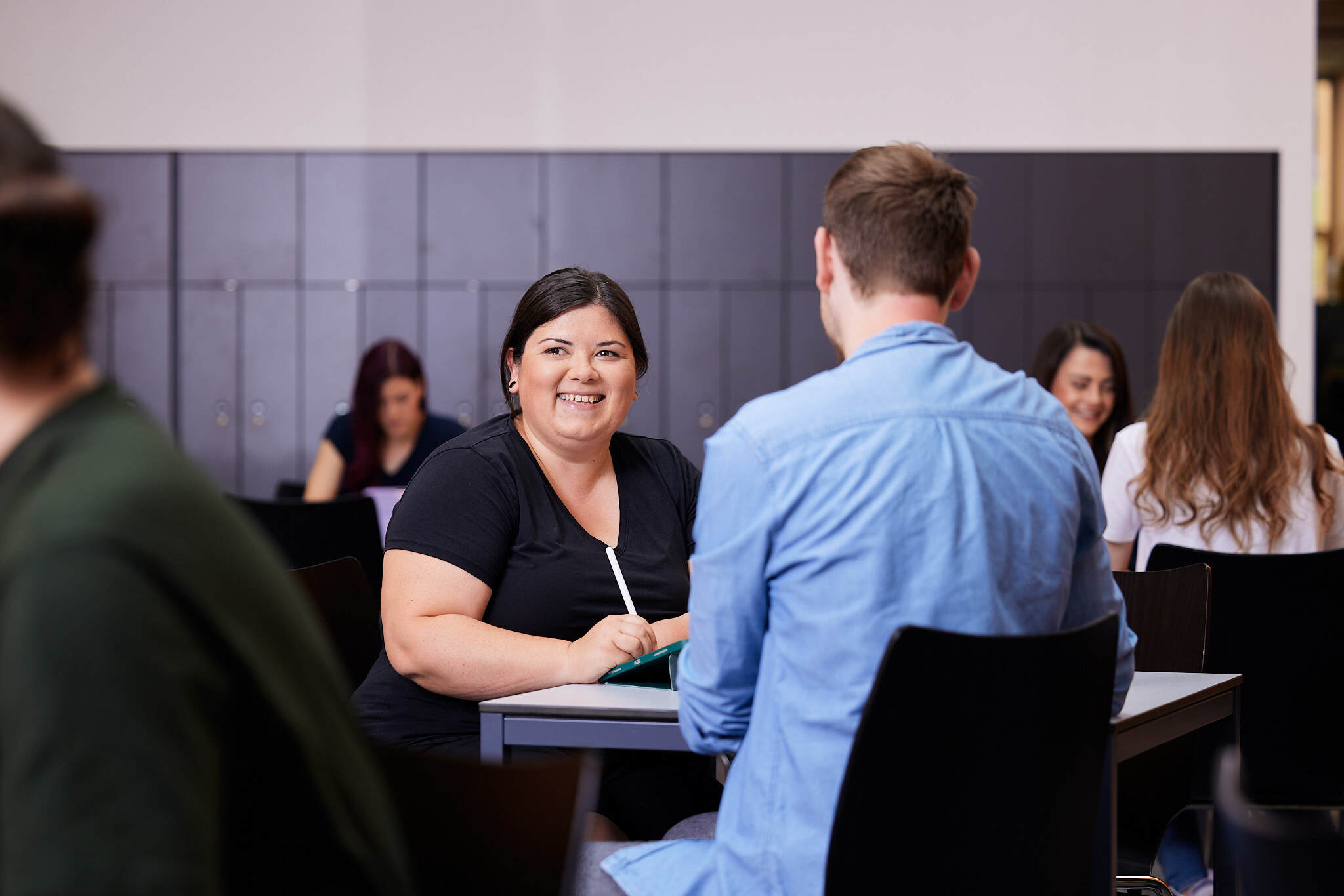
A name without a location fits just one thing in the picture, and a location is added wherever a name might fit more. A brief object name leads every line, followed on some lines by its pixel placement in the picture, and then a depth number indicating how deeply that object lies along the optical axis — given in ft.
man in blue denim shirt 11.00
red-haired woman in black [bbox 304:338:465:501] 17.36
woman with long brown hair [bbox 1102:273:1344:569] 14.15
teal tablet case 11.96
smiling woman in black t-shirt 12.25
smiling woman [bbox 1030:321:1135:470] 16.60
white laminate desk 11.64
